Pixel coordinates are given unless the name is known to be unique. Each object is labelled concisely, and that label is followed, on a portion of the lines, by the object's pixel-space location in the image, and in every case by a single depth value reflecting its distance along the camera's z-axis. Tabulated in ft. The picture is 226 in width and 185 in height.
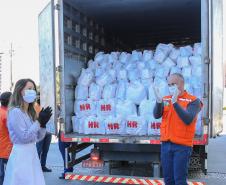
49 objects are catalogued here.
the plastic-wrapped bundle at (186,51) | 19.93
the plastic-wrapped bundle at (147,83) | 19.45
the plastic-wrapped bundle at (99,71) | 20.99
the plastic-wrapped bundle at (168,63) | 20.01
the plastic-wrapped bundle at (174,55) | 20.31
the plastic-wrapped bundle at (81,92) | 20.07
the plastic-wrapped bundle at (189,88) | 18.34
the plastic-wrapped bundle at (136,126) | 18.29
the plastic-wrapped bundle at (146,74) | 19.80
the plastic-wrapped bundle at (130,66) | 20.86
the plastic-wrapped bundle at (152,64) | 20.33
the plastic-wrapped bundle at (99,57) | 21.98
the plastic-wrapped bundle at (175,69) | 19.57
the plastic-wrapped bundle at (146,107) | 18.52
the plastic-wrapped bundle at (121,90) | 19.69
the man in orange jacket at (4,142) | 16.02
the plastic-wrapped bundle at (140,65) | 20.51
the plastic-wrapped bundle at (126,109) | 18.80
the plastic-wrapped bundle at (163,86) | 18.58
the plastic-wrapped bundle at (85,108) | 19.75
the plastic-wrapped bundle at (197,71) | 18.81
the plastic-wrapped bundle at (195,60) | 19.12
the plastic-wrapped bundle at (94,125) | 19.10
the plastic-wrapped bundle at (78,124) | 19.49
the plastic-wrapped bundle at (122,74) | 20.52
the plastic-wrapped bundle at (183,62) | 19.48
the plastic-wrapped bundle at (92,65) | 21.46
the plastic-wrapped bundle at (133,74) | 20.27
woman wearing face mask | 11.89
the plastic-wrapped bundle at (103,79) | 20.39
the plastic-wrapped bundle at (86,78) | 20.39
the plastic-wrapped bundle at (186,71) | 19.06
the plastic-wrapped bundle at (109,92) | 19.88
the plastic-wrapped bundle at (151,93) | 18.97
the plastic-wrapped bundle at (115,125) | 18.72
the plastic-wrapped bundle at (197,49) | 19.69
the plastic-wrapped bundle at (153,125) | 18.02
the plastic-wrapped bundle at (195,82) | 18.40
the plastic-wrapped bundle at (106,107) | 19.33
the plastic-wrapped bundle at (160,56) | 20.49
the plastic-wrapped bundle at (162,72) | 19.58
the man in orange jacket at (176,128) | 15.01
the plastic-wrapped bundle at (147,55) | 21.04
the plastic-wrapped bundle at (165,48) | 20.73
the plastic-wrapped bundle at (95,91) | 19.97
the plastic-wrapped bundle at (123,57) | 21.58
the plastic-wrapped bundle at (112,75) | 20.61
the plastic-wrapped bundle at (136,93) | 19.13
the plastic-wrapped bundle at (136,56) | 21.50
